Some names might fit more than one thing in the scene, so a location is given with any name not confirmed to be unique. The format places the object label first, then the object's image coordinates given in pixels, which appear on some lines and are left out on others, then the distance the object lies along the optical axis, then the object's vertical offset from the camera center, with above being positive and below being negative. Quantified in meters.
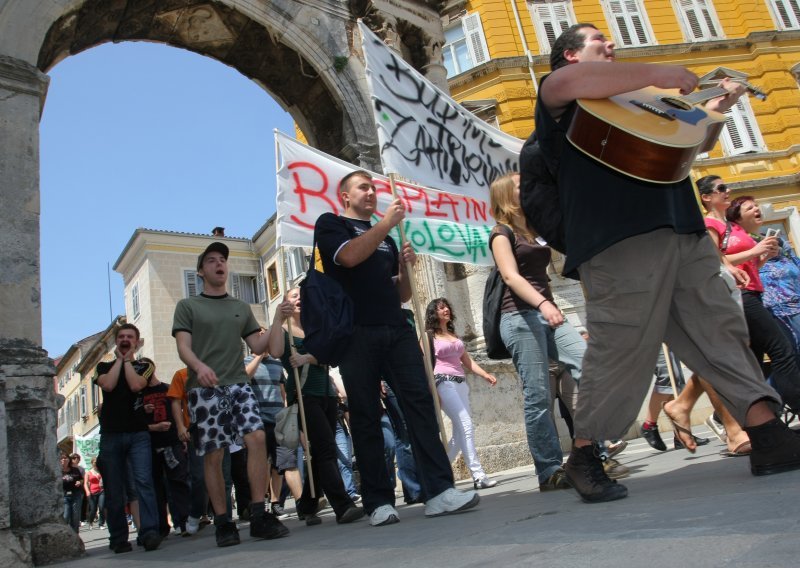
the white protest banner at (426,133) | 5.92 +2.88
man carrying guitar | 2.81 +0.52
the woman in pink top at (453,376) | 5.88 +0.75
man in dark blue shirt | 3.77 +0.63
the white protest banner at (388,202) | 6.48 +2.47
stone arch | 4.86 +4.53
